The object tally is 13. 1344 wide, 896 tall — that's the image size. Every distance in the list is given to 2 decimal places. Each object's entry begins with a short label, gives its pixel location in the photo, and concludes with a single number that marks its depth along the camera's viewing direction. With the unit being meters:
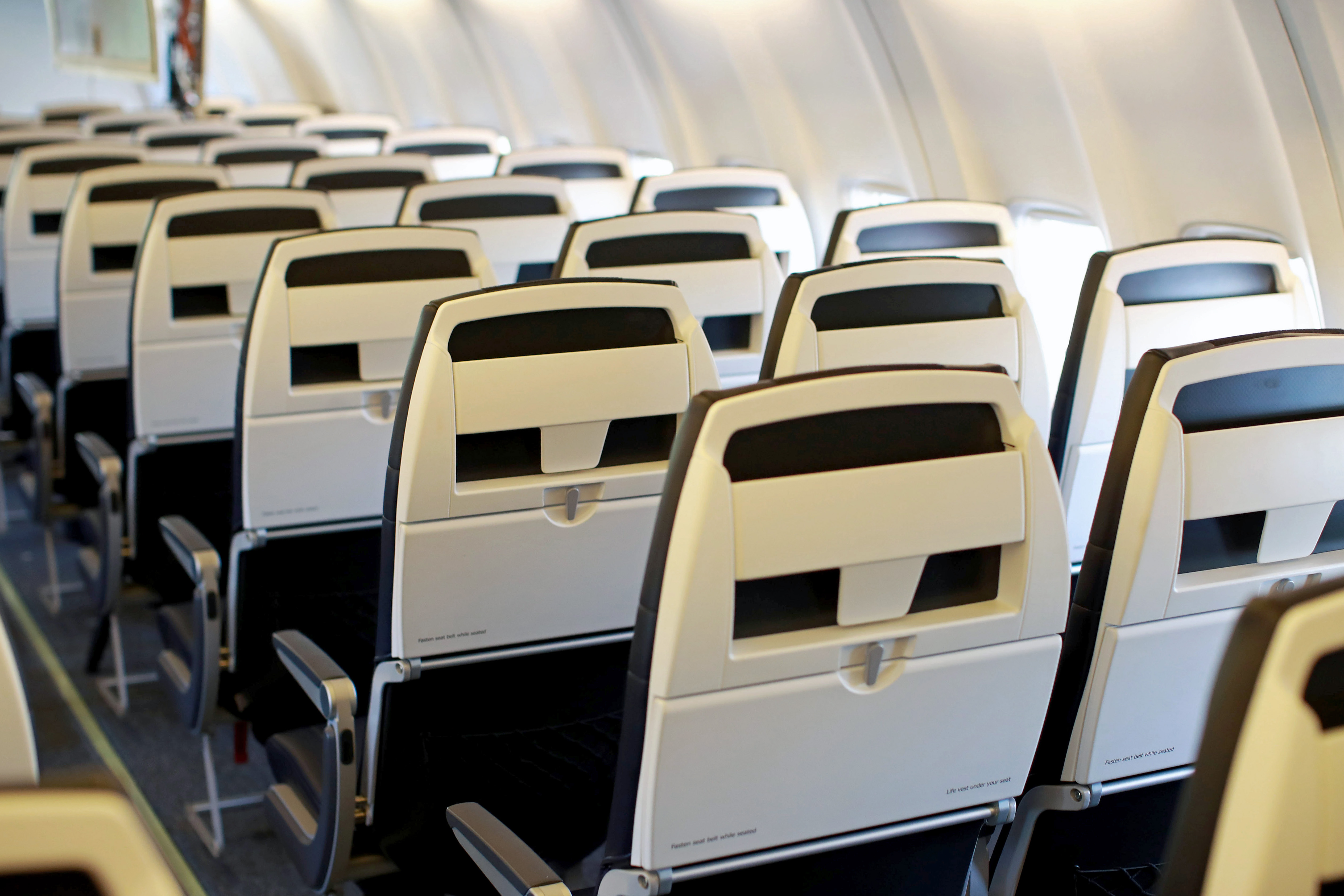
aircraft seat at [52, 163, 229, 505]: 4.16
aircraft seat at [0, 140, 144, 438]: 5.05
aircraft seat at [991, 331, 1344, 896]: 1.66
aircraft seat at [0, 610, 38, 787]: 1.04
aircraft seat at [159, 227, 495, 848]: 2.73
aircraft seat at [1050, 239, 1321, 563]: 2.62
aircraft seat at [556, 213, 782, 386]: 3.36
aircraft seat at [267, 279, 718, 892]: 2.05
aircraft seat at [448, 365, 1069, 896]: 1.42
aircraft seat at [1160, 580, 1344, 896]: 0.84
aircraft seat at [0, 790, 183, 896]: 0.68
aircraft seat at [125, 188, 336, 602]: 3.39
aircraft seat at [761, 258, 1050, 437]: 2.54
